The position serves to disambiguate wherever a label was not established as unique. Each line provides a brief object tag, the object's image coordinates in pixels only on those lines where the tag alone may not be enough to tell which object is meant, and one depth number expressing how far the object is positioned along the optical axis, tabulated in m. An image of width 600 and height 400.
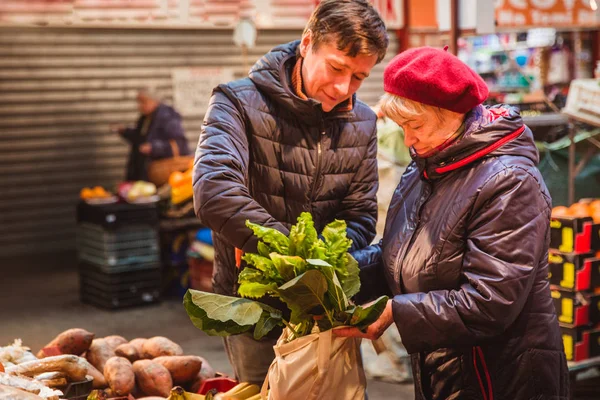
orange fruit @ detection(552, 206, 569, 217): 4.59
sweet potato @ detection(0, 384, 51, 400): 2.00
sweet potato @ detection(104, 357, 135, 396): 2.95
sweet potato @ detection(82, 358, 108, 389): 2.98
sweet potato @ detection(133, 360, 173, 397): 2.98
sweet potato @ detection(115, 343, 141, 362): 3.26
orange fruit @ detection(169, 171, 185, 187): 7.64
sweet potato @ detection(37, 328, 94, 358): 3.22
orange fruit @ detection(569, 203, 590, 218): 4.58
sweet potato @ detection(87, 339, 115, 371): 3.23
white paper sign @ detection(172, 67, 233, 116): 10.91
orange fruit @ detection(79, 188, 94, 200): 7.67
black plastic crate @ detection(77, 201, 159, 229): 7.25
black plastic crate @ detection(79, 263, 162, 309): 7.41
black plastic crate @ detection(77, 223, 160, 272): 7.31
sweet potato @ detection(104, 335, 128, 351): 3.39
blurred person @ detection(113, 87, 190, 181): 9.09
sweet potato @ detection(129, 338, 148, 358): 3.30
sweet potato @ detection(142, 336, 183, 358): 3.29
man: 2.37
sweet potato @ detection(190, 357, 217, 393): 3.14
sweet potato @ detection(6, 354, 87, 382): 2.75
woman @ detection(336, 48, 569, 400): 2.01
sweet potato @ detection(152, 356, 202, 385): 3.09
